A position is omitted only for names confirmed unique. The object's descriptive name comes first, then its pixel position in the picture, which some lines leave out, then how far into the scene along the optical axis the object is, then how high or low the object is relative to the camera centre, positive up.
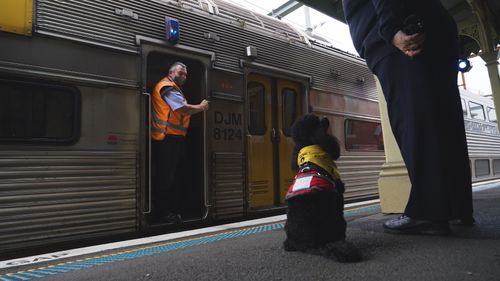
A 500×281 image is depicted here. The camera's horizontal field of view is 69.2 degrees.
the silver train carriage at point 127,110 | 2.66 +0.67
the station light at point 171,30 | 3.52 +1.47
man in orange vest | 3.52 +0.49
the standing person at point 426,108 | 1.64 +0.31
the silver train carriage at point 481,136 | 8.58 +0.86
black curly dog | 1.53 -0.11
